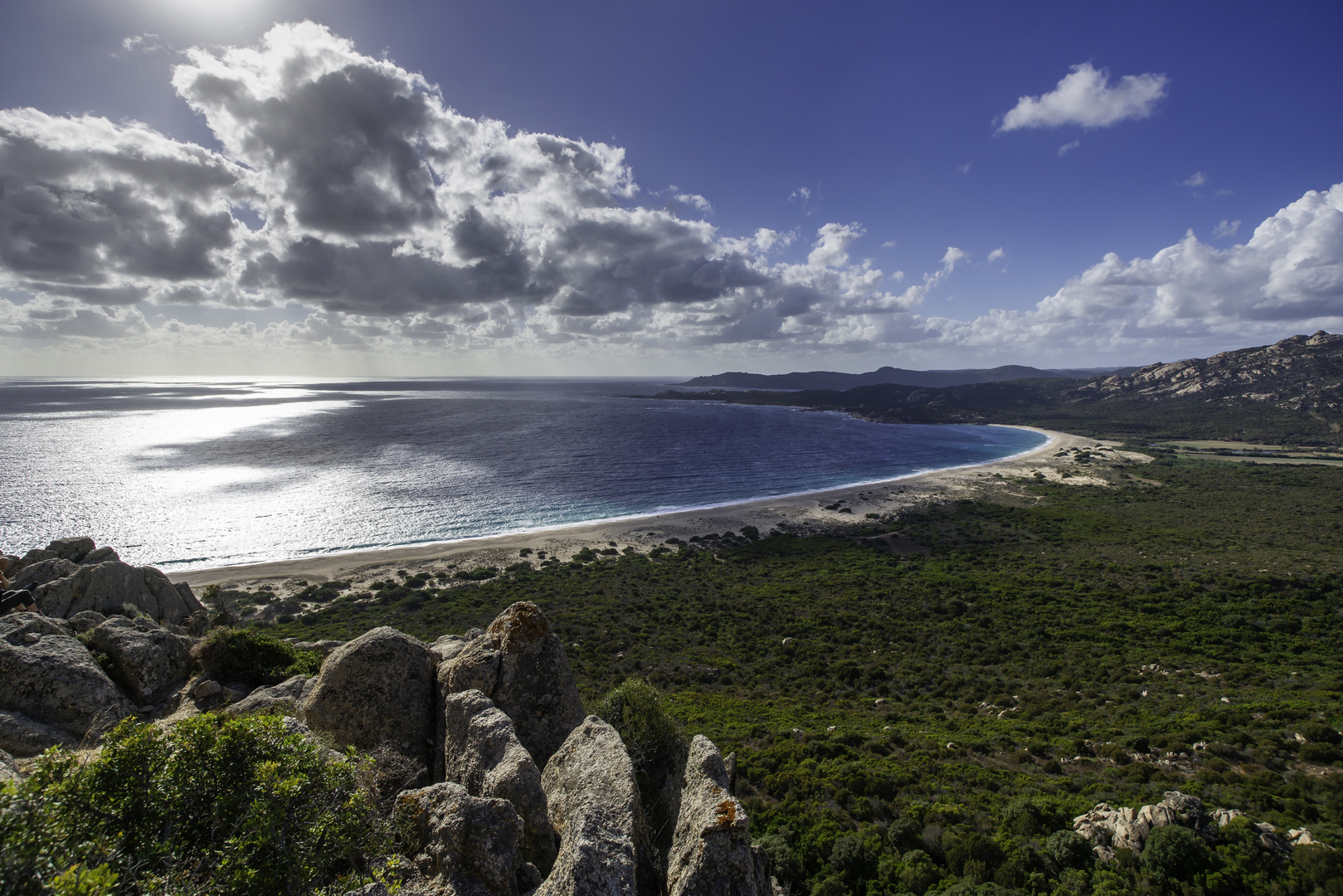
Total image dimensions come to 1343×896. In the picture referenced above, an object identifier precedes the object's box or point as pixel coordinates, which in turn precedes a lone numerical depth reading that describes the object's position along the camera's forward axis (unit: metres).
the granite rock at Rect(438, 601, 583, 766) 16.56
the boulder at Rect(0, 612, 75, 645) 17.50
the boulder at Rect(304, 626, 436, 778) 15.24
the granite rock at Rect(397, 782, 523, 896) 9.93
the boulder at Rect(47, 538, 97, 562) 35.75
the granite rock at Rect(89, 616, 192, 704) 18.50
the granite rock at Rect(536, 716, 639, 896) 9.42
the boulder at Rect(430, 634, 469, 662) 19.73
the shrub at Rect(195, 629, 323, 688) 20.58
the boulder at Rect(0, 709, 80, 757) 14.02
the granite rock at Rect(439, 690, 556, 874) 11.67
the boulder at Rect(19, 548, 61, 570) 33.94
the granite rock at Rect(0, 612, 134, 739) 15.62
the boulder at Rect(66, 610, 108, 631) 22.98
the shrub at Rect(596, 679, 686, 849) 16.12
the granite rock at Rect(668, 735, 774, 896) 10.67
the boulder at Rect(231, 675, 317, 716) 16.23
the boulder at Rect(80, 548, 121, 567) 34.75
